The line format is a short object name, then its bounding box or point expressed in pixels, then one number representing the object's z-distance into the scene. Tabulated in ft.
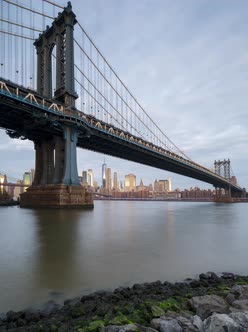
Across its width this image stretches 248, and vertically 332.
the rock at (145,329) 11.24
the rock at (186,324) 11.24
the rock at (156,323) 11.76
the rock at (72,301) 16.93
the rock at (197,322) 11.67
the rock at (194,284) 20.33
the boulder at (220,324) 11.03
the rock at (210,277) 21.98
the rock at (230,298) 15.17
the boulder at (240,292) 16.01
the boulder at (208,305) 13.28
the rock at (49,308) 15.27
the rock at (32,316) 14.37
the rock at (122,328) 11.06
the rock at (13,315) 14.51
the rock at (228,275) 23.59
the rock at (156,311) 12.99
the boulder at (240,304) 13.87
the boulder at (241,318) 11.58
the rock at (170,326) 11.26
